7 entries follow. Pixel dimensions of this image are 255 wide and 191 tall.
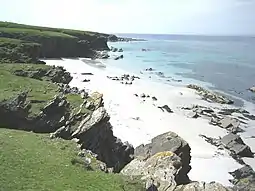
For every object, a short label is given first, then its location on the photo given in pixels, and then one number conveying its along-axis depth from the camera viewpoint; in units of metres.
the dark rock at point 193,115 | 57.41
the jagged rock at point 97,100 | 37.76
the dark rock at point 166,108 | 59.34
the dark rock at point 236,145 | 43.28
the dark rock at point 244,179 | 32.84
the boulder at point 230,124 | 52.95
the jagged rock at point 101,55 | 132.75
